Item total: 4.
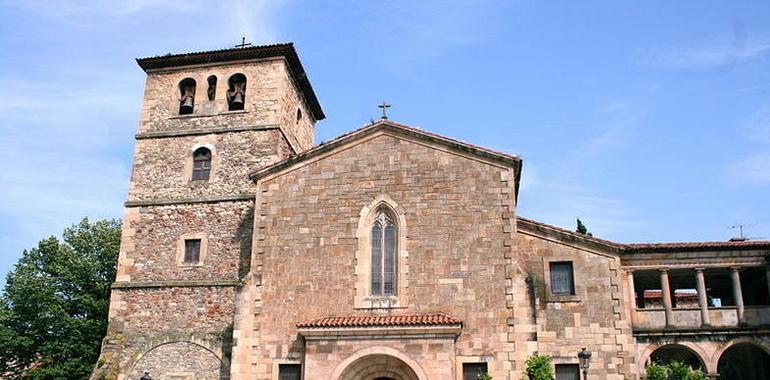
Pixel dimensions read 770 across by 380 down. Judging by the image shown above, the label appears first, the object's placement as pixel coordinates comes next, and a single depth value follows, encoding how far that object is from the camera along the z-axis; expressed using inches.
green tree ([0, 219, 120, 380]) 1282.0
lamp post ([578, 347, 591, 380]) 738.9
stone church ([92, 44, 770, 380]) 837.8
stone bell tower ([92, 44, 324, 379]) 960.3
